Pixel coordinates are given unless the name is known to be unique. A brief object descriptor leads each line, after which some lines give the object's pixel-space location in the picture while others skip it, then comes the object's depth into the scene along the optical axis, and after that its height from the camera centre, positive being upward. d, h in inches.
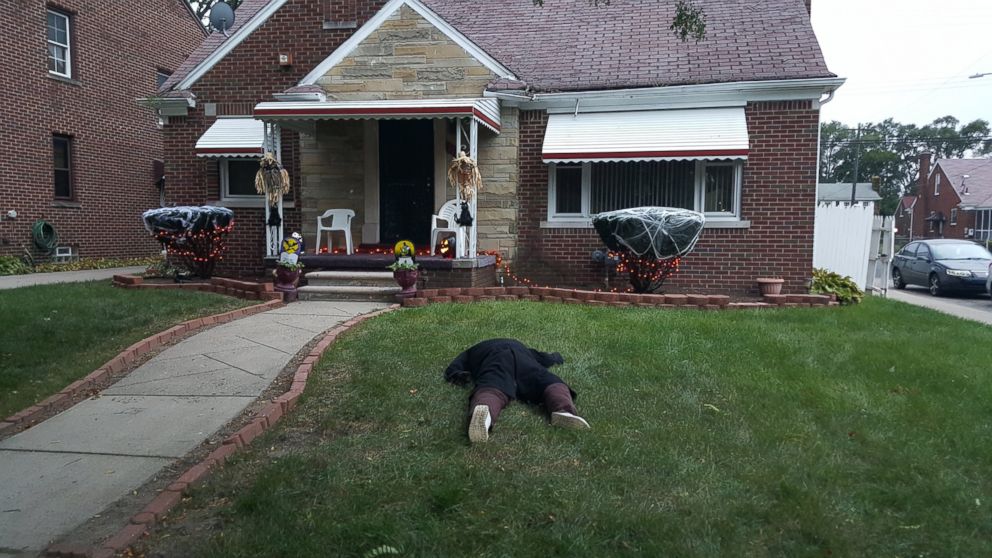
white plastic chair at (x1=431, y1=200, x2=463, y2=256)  401.1 +5.0
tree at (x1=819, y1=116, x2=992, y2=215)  3026.6 +340.5
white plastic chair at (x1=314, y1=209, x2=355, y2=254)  442.3 +4.0
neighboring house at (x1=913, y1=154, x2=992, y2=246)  1660.9 +84.6
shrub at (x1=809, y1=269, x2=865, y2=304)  391.5 -32.3
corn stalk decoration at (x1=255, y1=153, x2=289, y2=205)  400.5 +26.3
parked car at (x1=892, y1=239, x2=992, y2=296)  666.8 -34.1
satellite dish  543.2 +161.6
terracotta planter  377.7 -29.7
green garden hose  634.2 -12.5
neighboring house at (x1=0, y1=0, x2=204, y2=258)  623.2 +99.7
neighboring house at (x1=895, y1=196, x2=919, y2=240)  2353.3 +49.4
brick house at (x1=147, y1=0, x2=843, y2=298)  405.4 +61.3
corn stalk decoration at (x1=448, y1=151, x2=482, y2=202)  375.9 +27.9
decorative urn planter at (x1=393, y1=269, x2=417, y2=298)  338.3 -26.2
